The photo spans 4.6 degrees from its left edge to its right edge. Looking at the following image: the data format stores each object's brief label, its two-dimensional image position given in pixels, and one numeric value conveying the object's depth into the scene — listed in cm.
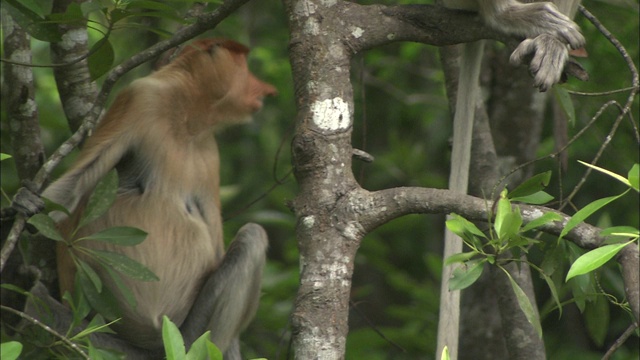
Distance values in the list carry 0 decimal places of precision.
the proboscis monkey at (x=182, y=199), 1291
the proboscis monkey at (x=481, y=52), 1247
